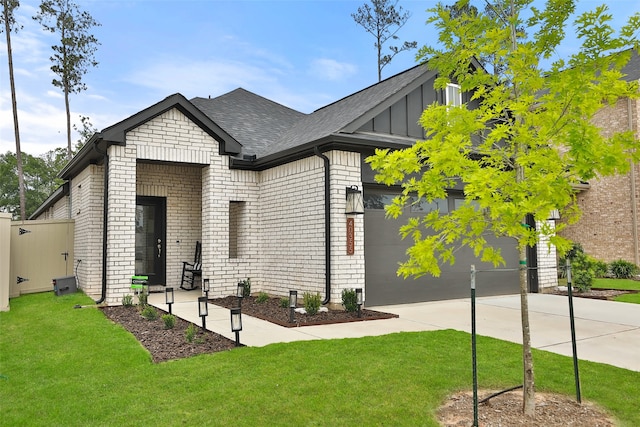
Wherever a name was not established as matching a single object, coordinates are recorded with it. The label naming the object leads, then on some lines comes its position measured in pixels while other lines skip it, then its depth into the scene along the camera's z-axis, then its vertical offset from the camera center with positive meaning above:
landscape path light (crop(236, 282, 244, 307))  7.49 -0.98
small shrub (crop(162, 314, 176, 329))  6.30 -1.24
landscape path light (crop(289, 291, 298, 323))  6.74 -1.08
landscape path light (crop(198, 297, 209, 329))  6.04 -1.02
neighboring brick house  15.70 +0.81
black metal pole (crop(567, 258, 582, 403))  3.61 -0.94
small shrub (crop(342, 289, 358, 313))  7.63 -1.18
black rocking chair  10.85 -0.89
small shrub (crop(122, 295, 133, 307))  8.18 -1.23
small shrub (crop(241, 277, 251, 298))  9.42 -1.19
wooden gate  10.48 -0.45
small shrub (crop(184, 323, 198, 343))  5.54 -1.26
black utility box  9.55 -1.09
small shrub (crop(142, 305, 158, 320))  7.02 -1.27
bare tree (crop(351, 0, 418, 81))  23.77 +11.36
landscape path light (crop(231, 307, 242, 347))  5.19 -1.02
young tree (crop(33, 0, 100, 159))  21.00 +9.52
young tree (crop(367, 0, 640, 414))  3.00 +0.72
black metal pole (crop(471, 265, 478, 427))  3.11 -0.95
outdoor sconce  8.00 +0.53
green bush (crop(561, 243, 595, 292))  10.65 -1.01
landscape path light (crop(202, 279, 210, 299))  8.98 -1.05
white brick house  8.38 +0.63
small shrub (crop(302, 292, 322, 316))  7.38 -1.19
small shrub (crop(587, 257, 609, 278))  14.84 -1.36
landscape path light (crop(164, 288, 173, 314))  7.17 -1.00
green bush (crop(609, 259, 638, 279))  14.67 -1.35
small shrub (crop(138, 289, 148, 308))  8.02 -1.18
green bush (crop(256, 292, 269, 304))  8.84 -1.31
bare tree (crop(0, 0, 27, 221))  18.77 +7.70
